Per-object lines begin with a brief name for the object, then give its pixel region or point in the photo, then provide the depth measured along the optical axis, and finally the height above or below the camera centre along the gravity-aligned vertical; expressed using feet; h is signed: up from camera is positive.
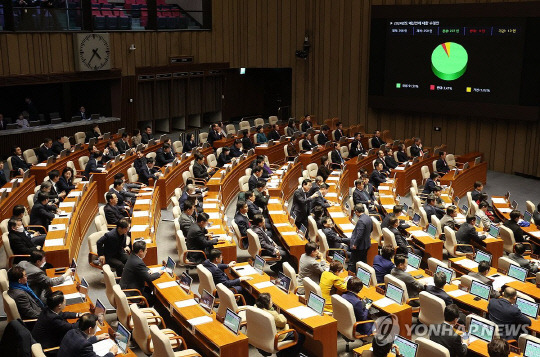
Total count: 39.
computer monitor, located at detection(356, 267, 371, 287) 29.19 -10.27
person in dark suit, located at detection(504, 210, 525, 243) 38.87 -10.60
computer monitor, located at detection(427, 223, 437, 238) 37.88 -10.51
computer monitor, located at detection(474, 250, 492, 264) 33.30 -10.65
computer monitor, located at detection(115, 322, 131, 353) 21.50 -9.74
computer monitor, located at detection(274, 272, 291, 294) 27.27 -9.95
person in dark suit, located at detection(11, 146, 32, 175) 48.62 -8.18
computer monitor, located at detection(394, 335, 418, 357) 21.54 -10.08
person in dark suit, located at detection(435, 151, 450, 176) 57.16 -10.05
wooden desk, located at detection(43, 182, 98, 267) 30.45 -9.49
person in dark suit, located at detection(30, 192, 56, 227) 35.47 -8.86
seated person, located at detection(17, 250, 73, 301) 26.08 -9.11
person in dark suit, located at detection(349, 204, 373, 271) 34.47 -10.05
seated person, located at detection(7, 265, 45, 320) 23.93 -9.07
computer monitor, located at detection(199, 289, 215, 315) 24.80 -9.80
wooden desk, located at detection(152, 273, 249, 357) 22.40 -10.16
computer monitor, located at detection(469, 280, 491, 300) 28.02 -10.47
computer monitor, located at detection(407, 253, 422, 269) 31.89 -10.42
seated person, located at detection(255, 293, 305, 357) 24.23 -10.08
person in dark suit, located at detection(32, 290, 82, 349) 22.02 -9.42
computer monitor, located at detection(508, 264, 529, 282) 30.71 -10.63
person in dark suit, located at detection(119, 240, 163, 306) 27.27 -9.39
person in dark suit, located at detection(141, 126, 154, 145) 60.03 -7.60
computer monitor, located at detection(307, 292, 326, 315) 24.80 -9.86
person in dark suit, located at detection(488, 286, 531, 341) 25.34 -10.62
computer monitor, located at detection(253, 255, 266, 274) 30.12 -10.01
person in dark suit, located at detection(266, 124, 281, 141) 64.03 -8.00
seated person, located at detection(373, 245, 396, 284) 30.71 -10.18
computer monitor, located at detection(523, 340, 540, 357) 21.61 -10.13
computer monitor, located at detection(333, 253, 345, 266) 32.45 -10.39
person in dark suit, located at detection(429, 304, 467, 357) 22.15 -10.10
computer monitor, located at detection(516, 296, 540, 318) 26.20 -10.55
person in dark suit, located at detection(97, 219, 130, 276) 31.35 -9.65
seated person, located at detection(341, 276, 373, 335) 25.80 -10.25
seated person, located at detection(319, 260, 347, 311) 28.19 -10.20
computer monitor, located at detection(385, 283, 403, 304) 26.86 -10.23
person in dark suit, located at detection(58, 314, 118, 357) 20.15 -9.21
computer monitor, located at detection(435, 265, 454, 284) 29.96 -10.34
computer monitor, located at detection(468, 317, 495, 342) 23.61 -10.37
